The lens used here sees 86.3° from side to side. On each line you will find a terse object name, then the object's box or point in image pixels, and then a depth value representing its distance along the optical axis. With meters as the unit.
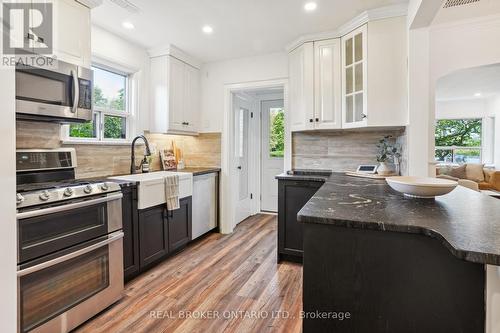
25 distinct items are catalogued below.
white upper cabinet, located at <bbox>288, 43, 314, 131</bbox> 3.01
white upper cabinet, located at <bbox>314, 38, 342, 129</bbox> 2.90
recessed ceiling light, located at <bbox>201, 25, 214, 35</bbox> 2.79
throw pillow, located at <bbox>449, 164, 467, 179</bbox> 5.74
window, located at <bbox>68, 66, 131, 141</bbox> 2.73
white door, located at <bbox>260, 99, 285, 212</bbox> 4.86
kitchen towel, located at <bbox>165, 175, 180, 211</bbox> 2.69
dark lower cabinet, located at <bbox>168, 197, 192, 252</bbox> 2.82
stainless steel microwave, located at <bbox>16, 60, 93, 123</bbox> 1.73
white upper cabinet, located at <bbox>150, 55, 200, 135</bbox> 3.29
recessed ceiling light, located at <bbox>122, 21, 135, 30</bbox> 2.66
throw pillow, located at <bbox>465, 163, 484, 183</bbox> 5.51
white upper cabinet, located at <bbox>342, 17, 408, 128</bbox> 2.48
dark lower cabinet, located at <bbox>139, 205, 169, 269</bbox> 2.43
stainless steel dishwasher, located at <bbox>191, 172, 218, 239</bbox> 3.32
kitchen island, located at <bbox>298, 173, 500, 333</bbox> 0.98
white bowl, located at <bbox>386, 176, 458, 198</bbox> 1.38
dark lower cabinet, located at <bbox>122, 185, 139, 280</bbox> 2.25
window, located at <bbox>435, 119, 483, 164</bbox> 6.59
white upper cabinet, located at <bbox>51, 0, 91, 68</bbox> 1.96
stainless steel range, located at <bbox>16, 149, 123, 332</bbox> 1.47
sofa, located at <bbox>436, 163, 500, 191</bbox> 5.23
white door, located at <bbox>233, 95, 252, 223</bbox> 4.07
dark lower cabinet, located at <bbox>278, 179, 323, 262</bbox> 2.72
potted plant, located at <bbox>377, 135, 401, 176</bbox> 2.66
